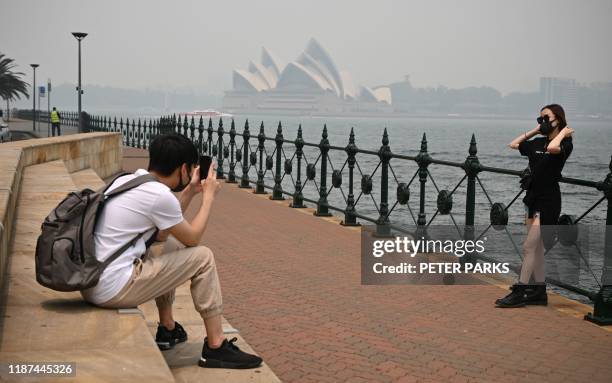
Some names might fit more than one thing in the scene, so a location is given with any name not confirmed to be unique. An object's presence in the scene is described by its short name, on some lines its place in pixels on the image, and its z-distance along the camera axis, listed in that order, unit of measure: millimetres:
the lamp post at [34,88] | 67188
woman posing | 6512
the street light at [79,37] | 38281
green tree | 74500
